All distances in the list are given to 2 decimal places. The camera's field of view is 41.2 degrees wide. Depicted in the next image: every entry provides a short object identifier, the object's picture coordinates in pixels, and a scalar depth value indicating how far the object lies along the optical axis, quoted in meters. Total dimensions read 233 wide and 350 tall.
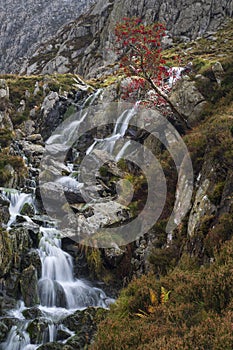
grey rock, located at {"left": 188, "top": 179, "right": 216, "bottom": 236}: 9.04
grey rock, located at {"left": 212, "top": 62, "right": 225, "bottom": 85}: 16.53
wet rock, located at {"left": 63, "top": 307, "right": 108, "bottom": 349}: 9.86
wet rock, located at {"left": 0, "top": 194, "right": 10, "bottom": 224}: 14.85
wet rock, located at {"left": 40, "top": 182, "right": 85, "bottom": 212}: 17.42
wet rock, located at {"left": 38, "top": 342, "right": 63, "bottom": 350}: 9.55
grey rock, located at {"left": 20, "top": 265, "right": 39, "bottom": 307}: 11.73
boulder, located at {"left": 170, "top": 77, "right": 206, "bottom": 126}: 15.91
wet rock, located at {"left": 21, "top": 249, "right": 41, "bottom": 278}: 13.01
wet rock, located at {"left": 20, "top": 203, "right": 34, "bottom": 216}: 16.88
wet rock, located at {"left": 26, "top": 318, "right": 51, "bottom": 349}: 10.04
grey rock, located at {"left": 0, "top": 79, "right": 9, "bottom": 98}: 31.14
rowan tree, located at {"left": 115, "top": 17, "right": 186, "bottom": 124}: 10.96
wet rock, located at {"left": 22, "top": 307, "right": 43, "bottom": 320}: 10.88
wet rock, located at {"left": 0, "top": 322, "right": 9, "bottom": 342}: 10.05
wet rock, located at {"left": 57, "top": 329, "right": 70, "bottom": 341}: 10.24
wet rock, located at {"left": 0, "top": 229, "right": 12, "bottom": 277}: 12.20
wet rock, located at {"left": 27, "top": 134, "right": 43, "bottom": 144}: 26.98
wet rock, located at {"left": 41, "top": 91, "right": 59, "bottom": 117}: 31.86
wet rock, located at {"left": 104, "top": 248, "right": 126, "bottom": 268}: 13.23
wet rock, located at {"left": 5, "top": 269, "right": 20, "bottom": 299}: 11.88
